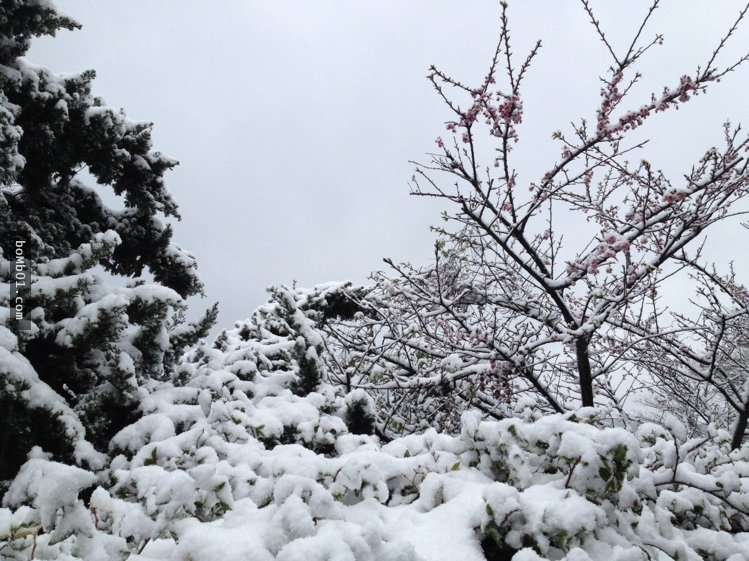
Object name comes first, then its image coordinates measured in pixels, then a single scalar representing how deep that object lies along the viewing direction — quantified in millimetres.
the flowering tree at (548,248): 3223
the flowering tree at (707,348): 3395
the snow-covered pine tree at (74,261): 2076
